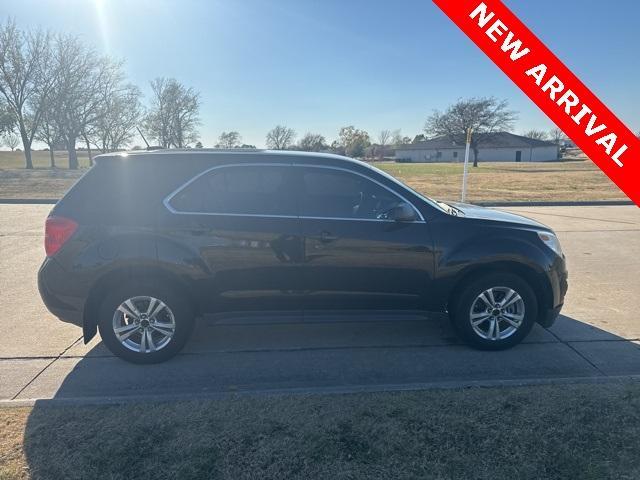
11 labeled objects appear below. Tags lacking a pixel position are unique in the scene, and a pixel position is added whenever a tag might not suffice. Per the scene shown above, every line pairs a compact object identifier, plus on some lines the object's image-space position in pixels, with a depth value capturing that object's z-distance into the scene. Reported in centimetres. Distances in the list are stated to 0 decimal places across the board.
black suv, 341
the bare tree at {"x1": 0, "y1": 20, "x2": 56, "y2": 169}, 3419
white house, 8019
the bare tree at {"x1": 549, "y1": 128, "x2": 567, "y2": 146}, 10306
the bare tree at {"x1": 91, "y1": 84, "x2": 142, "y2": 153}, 3891
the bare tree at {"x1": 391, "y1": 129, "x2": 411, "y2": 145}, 10928
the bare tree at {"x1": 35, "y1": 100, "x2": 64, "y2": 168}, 3606
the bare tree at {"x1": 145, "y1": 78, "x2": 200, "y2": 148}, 4356
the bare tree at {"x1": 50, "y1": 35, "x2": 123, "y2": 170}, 3516
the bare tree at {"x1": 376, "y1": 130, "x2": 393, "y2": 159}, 9410
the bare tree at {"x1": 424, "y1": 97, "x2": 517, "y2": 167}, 5528
